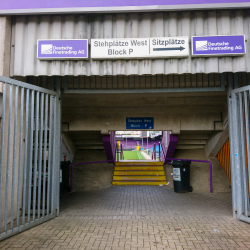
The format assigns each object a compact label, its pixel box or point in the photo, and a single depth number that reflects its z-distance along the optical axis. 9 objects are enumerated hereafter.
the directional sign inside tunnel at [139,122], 7.93
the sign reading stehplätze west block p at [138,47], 4.73
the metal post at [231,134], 4.95
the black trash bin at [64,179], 7.90
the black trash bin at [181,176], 7.75
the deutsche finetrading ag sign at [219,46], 4.66
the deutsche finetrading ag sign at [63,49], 4.79
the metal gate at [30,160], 4.07
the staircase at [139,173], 9.16
